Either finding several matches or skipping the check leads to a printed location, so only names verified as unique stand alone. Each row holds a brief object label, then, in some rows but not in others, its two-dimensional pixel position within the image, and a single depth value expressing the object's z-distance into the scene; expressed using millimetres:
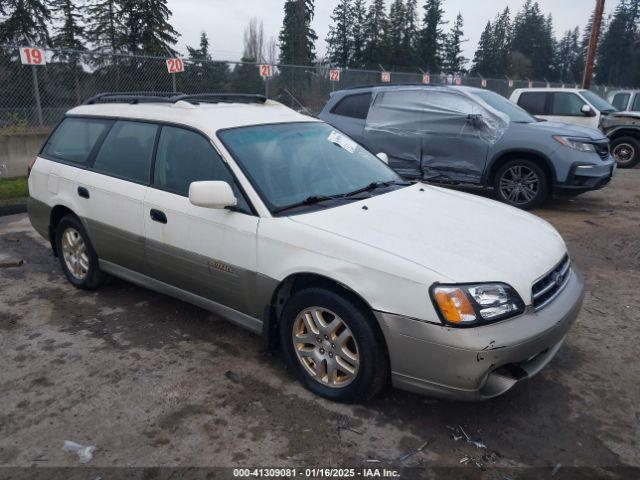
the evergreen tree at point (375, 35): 57281
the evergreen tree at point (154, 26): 29547
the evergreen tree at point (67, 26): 29156
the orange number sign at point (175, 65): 11438
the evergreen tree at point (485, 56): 75625
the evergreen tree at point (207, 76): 12930
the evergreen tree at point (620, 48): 78625
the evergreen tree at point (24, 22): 27016
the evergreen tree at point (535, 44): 83062
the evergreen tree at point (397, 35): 58594
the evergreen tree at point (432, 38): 63188
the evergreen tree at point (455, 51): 71375
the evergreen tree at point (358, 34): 58188
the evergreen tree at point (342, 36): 58219
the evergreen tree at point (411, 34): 60562
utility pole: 18156
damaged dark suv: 7391
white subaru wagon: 2568
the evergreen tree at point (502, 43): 75312
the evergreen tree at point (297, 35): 48406
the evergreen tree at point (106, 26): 29516
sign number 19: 9766
